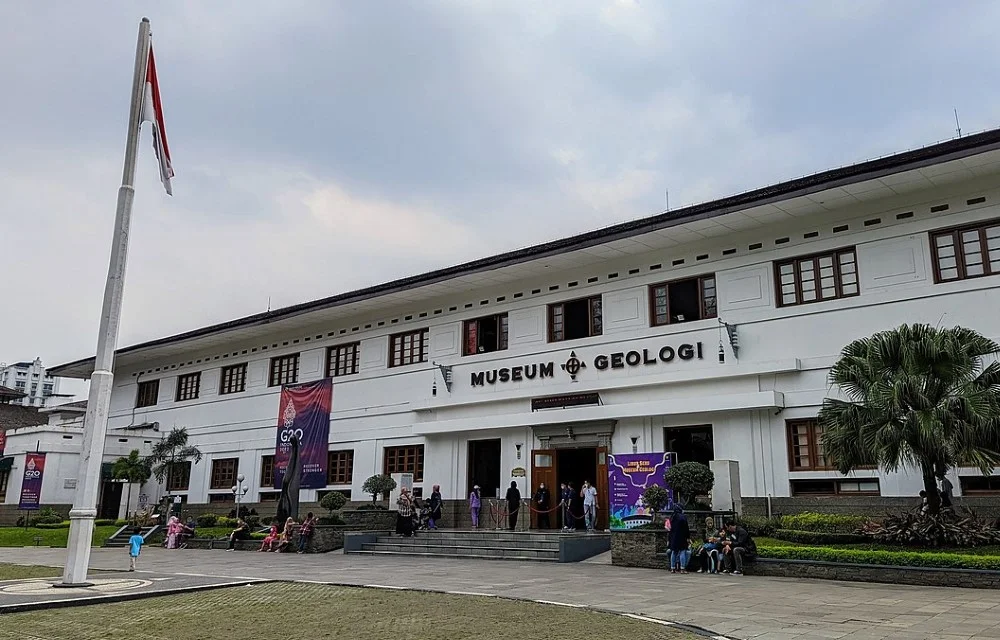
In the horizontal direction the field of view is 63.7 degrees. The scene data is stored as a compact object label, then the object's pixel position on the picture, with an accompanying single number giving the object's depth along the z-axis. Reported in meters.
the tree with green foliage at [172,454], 30.91
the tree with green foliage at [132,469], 30.77
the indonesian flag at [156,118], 12.91
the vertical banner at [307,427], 27.50
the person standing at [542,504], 21.06
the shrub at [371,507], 23.76
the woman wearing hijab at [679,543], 14.67
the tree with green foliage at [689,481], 16.27
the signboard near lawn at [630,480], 17.97
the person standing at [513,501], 21.38
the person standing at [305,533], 20.80
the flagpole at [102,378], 11.34
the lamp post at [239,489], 28.51
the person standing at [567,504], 20.16
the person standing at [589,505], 19.83
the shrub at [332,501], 23.55
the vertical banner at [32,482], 31.72
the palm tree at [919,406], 12.71
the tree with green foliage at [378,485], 23.23
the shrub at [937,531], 12.76
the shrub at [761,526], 16.03
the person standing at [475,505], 22.36
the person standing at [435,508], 22.19
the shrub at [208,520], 27.69
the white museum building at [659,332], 16.52
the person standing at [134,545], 13.73
